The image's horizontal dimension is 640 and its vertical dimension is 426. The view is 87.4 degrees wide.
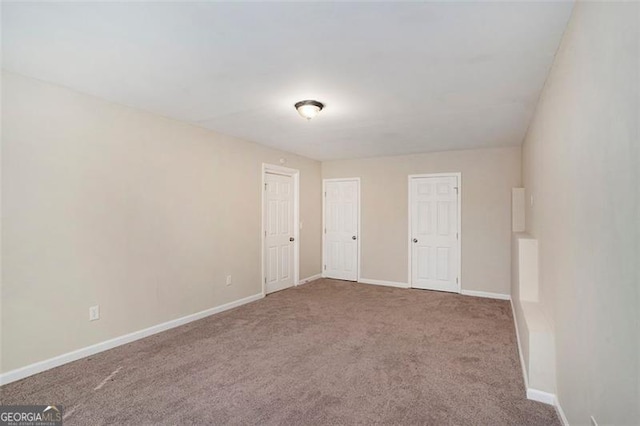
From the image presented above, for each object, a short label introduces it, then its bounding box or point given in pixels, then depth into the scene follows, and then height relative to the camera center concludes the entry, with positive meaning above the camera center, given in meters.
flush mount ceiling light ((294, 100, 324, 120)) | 3.17 +1.03
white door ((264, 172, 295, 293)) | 5.41 -0.29
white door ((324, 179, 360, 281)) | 6.49 -0.27
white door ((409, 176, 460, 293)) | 5.62 -0.30
